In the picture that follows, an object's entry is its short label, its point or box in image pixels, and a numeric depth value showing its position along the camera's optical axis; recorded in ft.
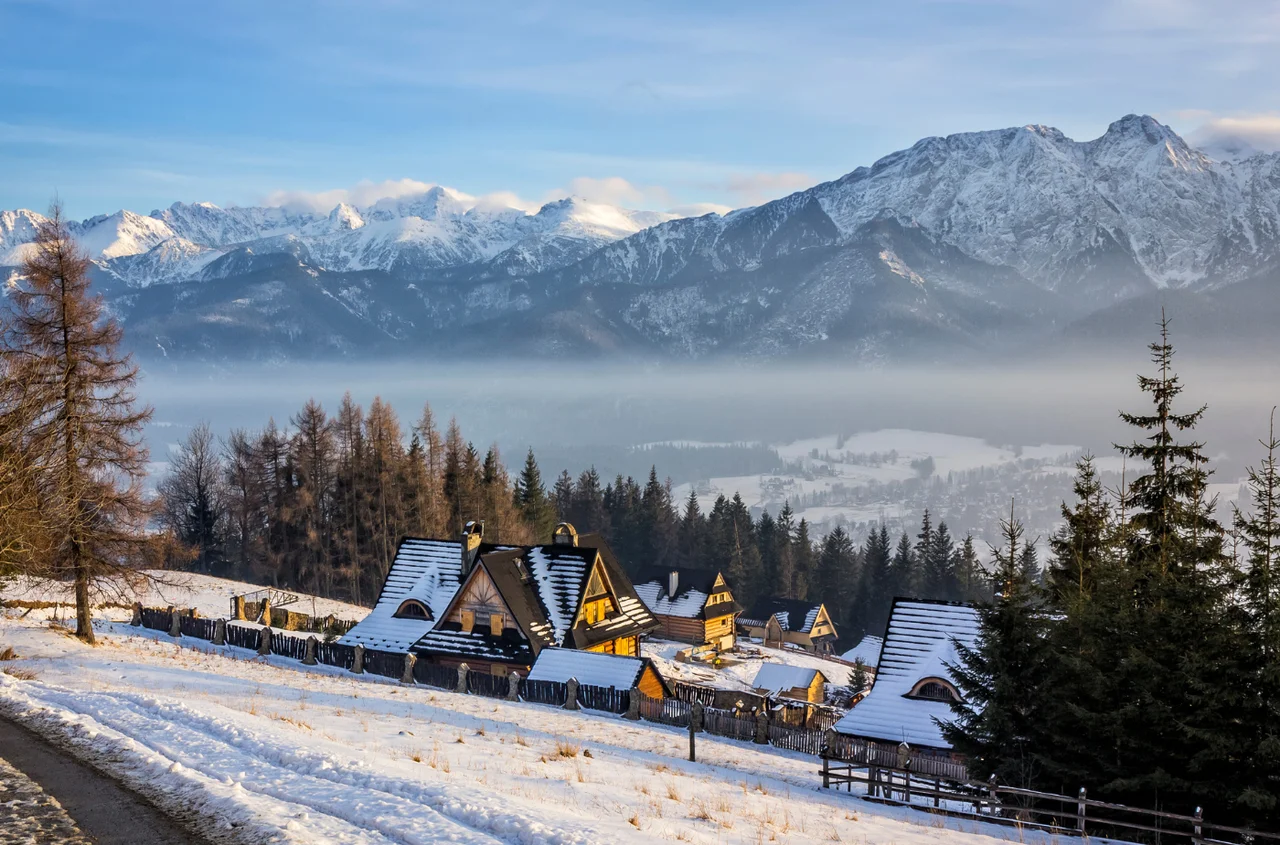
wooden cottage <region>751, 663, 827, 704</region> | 186.19
